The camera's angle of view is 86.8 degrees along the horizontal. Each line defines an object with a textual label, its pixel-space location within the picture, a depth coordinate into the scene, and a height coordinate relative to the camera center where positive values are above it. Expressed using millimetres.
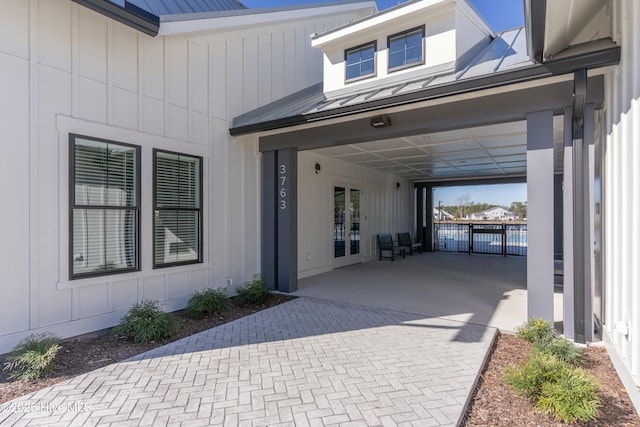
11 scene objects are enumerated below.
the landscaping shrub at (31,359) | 3047 -1339
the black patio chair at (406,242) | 12388 -1041
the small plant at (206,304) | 4984 -1351
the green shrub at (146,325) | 3979 -1341
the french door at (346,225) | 9344 -327
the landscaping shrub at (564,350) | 3232 -1338
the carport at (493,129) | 3736 +1312
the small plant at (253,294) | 5672 -1351
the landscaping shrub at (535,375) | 2611 -1270
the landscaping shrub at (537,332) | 3691 -1323
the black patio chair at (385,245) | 10900 -1018
